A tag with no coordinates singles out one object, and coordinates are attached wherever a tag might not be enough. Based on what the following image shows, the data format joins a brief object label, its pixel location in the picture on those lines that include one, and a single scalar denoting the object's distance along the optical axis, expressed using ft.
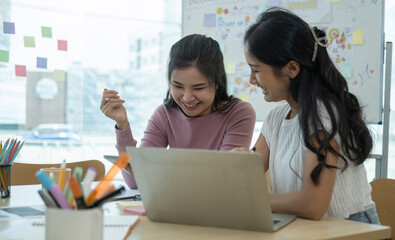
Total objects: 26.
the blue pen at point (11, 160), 4.41
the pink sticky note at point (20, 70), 10.89
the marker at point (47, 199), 2.52
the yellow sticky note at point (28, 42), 10.86
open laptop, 3.00
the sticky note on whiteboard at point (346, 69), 8.78
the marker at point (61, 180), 2.71
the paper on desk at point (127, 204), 3.96
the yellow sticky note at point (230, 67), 9.56
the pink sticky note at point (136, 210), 3.69
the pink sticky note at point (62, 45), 11.10
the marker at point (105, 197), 2.45
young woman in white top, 3.91
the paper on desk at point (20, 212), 3.59
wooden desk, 3.06
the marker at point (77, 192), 2.39
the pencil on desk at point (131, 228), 3.02
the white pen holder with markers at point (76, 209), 2.47
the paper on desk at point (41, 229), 2.96
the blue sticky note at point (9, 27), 10.74
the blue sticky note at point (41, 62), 10.95
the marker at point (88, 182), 2.44
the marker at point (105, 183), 2.50
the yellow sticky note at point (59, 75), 11.11
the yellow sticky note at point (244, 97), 9.52
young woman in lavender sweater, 5.43
